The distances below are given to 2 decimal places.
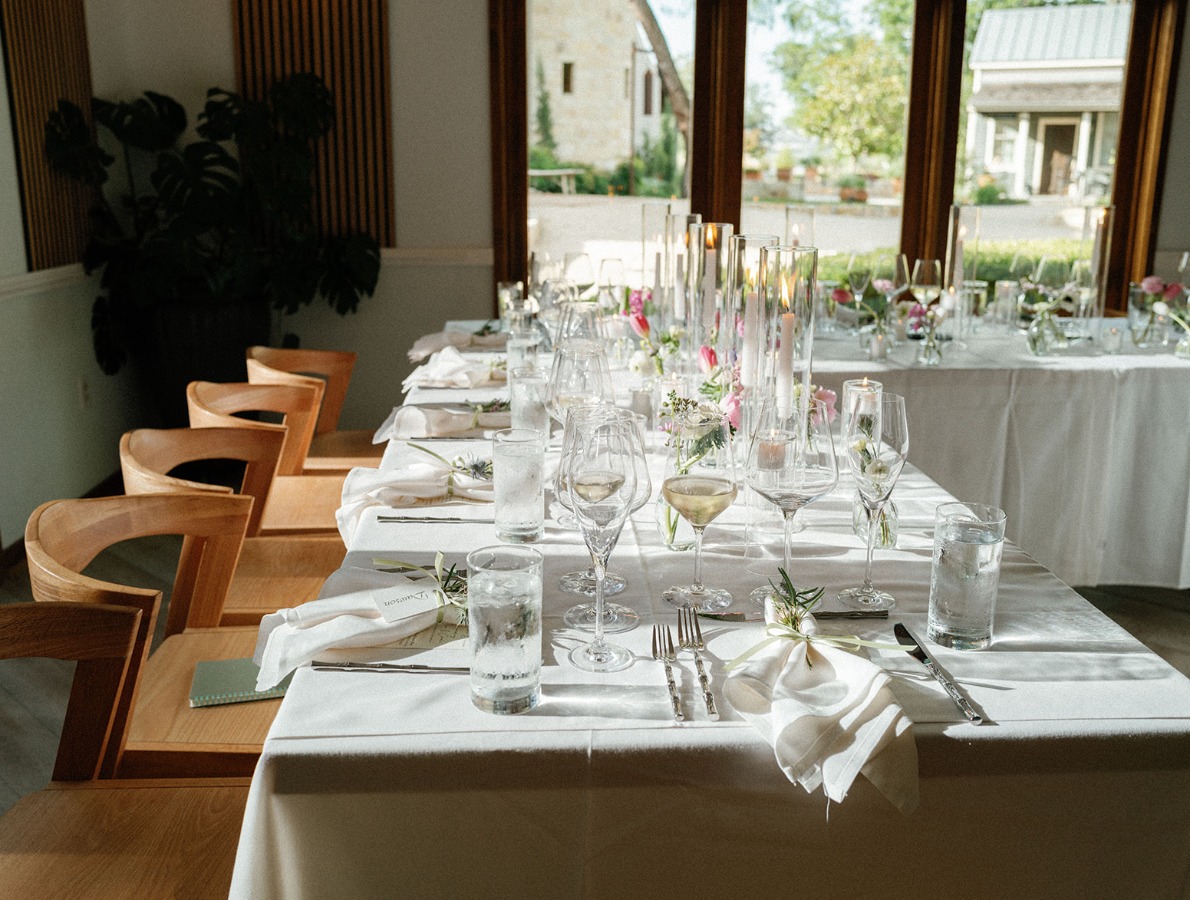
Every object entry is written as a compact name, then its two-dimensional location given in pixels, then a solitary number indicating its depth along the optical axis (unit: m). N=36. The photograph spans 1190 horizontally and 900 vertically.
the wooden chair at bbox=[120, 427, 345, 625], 2.30
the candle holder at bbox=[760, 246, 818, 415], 1.75
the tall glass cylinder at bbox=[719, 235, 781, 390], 1.90
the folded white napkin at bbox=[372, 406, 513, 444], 2.44
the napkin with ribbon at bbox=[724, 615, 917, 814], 1.05
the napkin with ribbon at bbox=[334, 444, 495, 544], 1.88
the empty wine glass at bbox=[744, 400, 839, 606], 1.43
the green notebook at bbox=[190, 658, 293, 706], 1.77
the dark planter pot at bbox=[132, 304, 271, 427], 4.83
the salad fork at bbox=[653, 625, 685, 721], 1.15
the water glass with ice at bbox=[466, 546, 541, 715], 1.13
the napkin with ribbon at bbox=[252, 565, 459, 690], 1.25
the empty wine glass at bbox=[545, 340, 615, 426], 2.07
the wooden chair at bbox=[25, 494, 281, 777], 1.54
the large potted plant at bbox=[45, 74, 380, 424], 4.72
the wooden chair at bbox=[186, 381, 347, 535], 2.79
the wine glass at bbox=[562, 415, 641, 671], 1.28
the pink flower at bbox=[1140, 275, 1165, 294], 3.89
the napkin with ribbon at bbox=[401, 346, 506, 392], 3.01
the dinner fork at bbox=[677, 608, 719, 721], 1.18
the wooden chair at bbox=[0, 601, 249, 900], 1.39
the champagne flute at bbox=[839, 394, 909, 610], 1.45
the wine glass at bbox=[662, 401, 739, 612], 1.38
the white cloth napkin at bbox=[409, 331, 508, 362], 3.60
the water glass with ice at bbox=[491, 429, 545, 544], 1.67
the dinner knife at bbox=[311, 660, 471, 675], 1.24
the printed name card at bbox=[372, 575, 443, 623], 1.33
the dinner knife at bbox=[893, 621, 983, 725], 1.14
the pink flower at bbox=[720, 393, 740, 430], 1.83
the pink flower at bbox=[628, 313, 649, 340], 2.58
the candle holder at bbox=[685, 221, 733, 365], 2.51
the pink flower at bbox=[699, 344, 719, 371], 2.15
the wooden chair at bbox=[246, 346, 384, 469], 3.41
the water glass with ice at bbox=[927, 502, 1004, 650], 1.29
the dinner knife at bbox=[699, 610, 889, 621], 1.38
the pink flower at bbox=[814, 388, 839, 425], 1.51
